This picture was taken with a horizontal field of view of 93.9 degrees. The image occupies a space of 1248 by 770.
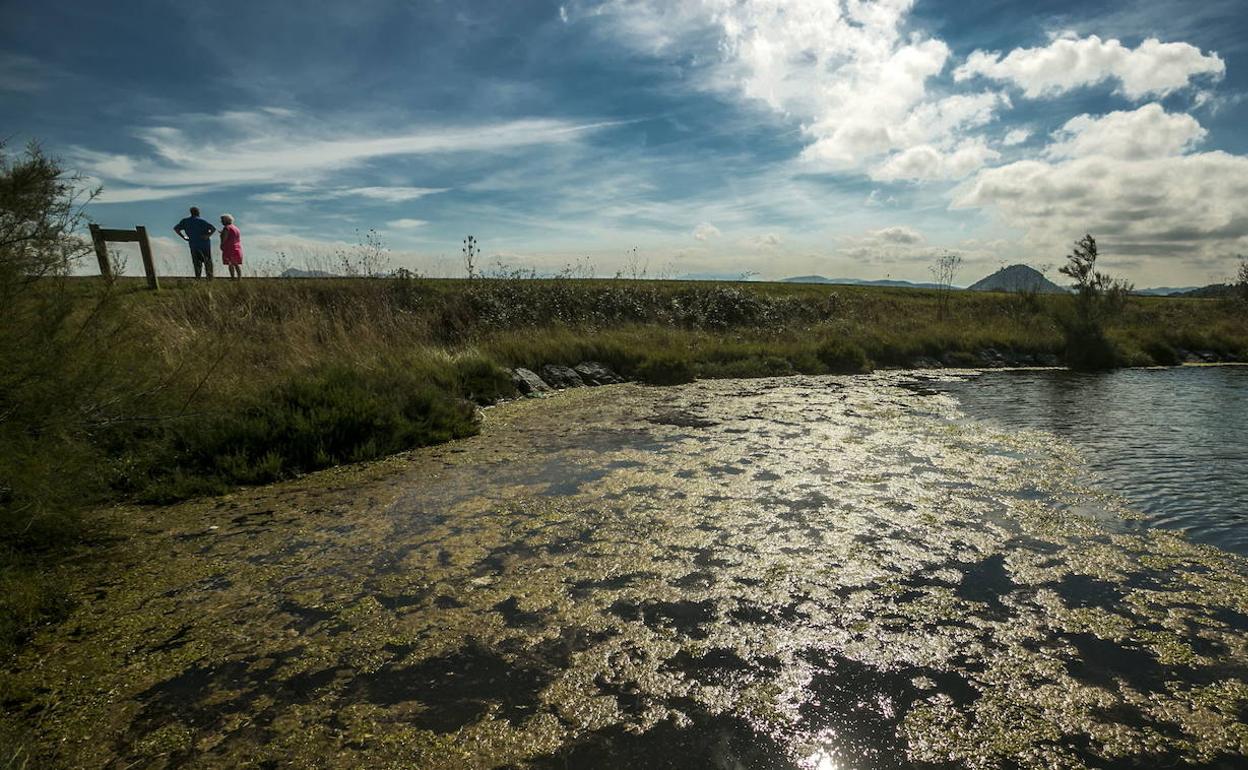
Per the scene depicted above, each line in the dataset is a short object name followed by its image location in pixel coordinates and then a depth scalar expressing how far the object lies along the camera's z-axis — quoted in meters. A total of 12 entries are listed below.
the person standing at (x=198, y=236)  12.69
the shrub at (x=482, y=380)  8.89
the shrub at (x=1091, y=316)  14.55
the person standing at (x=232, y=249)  13.67
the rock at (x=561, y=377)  10.52
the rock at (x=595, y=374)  11.01
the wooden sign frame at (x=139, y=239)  11.48
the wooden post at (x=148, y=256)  11.56
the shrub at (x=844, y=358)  13.12
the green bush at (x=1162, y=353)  15.44
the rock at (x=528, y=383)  9.81
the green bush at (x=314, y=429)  5.31
